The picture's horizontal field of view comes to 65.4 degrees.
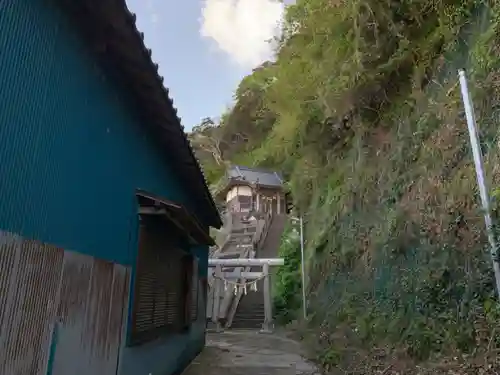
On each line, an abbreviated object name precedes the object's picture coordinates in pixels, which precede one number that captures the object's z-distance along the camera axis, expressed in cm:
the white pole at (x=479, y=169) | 365
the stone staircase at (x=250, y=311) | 1473
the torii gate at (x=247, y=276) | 1363
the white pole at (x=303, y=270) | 1181
